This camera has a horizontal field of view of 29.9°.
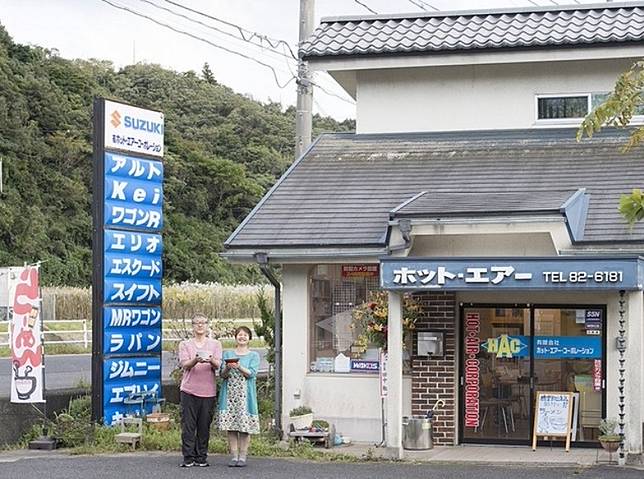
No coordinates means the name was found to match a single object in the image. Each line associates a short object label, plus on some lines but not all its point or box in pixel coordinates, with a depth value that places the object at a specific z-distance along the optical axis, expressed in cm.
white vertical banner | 1620
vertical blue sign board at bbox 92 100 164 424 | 1684
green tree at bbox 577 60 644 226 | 1184
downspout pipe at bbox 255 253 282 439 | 1756
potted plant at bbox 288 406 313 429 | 1700
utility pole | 2064
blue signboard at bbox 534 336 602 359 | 1692
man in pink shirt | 1452
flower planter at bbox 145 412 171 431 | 1688
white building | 1575
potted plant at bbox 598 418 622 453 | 1499
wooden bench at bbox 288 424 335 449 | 1666
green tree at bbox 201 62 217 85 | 8402
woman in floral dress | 1451
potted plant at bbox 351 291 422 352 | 1719
